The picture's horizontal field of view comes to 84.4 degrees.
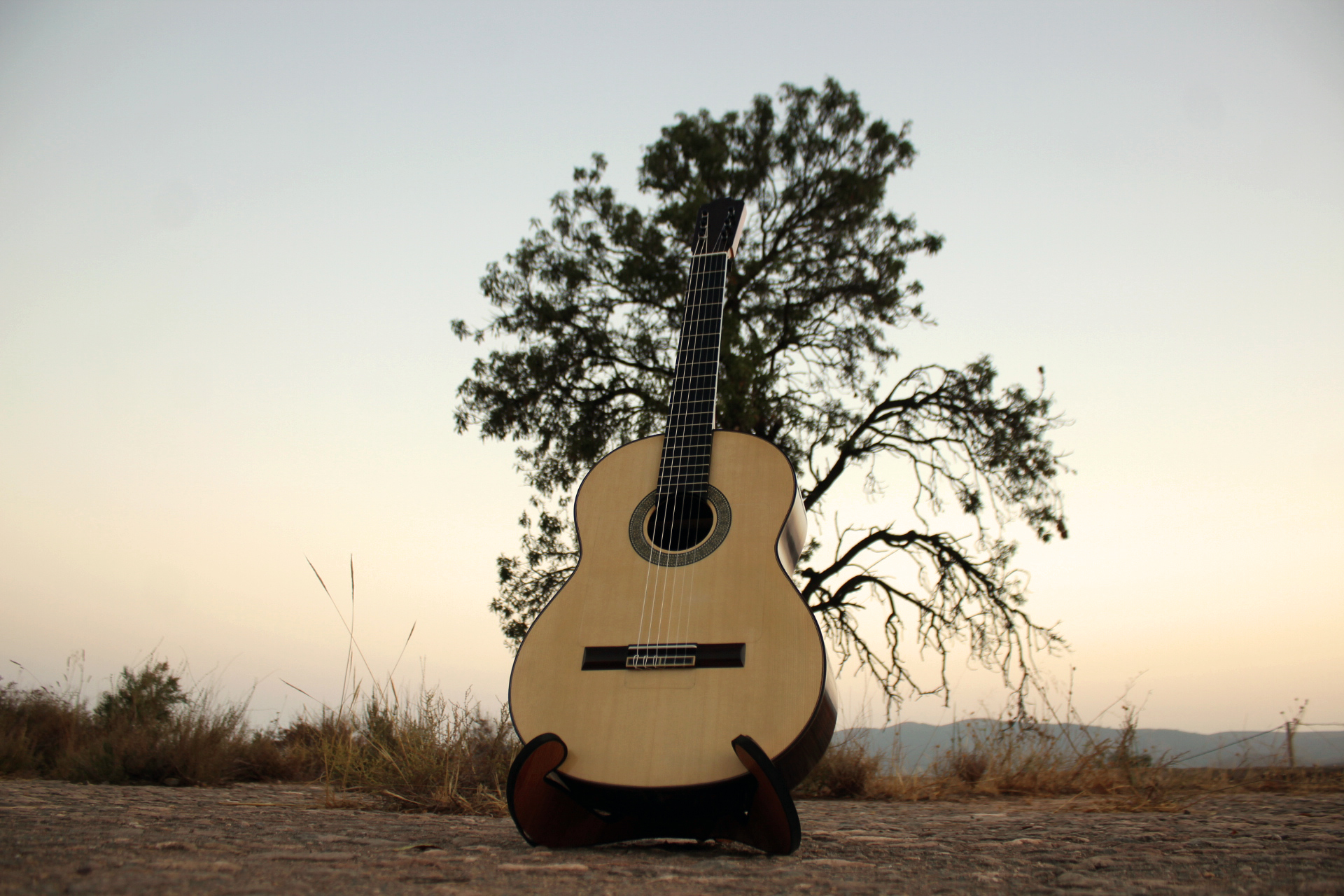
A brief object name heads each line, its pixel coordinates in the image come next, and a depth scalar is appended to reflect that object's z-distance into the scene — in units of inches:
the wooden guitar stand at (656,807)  81.4
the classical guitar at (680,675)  83.6
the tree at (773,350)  358.6
